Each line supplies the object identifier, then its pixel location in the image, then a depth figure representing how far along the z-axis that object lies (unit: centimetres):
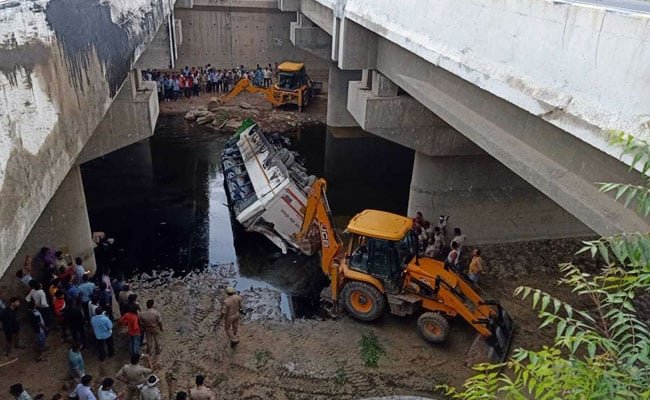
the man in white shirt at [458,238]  1109
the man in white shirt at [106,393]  671
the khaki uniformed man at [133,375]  723
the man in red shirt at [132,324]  805
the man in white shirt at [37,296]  852
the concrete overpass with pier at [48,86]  358
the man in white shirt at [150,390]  685
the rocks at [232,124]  2138
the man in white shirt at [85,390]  671
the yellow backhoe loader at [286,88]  2311
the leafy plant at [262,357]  847
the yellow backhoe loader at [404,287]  865
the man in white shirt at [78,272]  937
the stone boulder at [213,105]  2320
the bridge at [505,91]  414
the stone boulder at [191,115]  2227
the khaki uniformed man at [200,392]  684
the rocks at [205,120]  2194
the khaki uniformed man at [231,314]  854
